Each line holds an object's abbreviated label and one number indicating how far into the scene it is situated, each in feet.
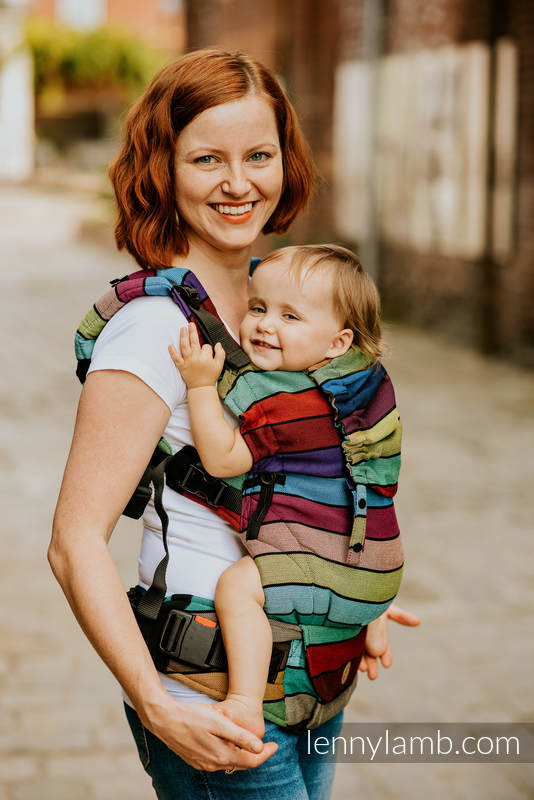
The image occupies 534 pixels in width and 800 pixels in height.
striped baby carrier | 7.50
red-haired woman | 7.25
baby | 7.40
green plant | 152.66
